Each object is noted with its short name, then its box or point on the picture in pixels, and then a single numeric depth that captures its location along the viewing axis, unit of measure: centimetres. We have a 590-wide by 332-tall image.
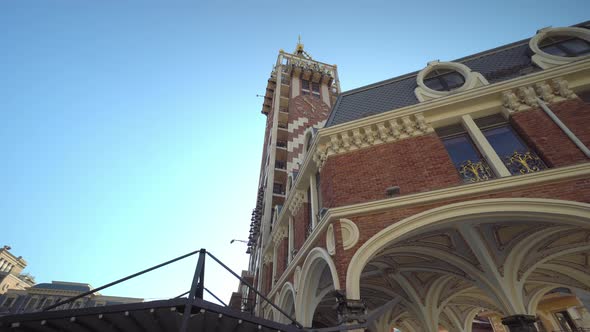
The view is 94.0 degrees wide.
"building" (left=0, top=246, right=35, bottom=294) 4682
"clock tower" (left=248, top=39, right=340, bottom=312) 1864
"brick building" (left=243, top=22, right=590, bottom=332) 650
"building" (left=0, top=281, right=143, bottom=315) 4253
